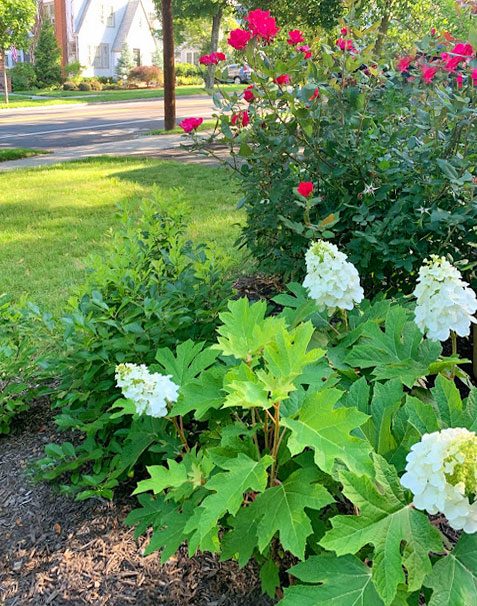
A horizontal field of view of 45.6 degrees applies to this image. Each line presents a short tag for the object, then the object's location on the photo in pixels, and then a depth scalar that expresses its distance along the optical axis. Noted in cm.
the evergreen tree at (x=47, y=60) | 3416
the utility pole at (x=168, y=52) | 1243
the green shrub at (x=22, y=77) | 3350
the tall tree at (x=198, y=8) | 2706
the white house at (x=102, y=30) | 4166
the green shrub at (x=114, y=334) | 212
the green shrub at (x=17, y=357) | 241
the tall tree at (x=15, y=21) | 2084
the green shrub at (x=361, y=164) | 259
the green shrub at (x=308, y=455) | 114
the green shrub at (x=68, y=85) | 3403
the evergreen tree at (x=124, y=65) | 3959
